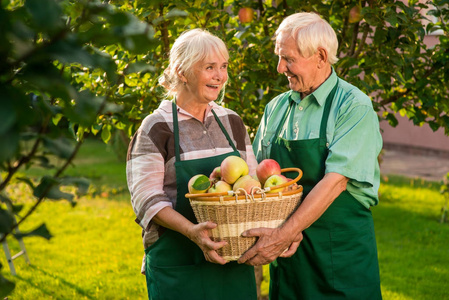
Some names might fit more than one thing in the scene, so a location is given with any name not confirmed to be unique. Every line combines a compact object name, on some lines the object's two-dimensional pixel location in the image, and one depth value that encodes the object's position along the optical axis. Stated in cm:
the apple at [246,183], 201
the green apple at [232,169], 207
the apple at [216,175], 218
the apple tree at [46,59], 76
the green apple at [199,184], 202
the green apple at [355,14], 320
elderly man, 223
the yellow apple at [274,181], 204
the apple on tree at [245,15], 336
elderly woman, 225
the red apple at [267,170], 213
